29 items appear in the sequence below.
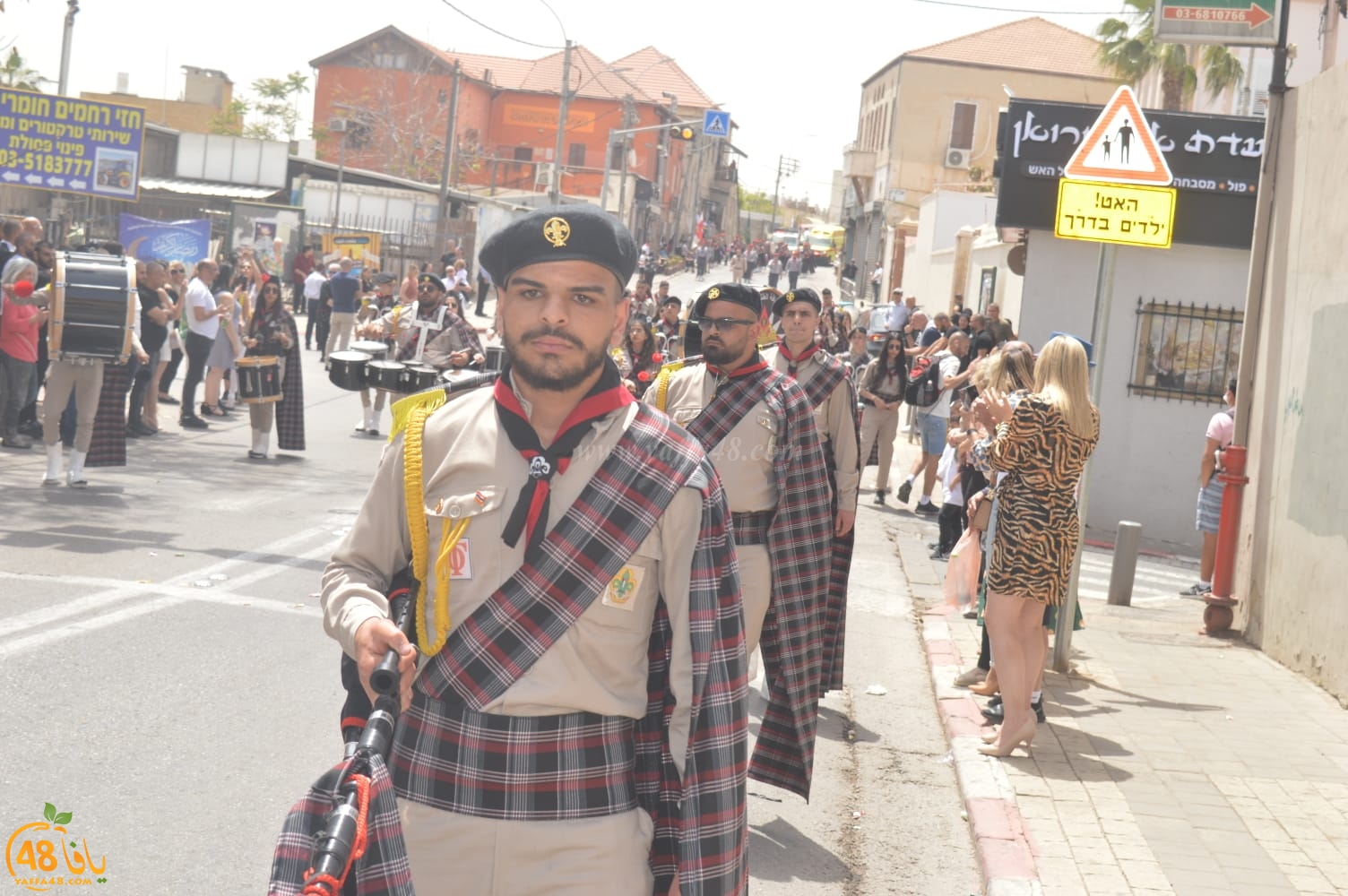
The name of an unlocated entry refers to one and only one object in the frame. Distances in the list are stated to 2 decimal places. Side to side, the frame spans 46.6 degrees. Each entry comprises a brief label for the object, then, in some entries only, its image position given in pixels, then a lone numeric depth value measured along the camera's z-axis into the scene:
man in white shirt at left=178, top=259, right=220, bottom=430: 17.94
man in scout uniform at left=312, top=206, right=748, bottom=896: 2.70
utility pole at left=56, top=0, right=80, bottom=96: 29.77
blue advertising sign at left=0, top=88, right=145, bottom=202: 27.67
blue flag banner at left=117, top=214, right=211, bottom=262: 27.97
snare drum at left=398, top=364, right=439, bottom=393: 9.67
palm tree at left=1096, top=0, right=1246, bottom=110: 30.31
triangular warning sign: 7.95
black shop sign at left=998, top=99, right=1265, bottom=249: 17.27
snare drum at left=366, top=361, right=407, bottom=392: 9.39
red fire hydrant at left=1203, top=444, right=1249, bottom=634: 10.95
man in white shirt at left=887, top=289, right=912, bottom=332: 30.84
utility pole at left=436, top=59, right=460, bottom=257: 42.62
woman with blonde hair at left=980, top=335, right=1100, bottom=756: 6.93
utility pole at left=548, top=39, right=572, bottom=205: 38.33
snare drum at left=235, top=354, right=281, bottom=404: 15.80
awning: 45.53
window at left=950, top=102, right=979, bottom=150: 65.50
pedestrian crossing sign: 46.09
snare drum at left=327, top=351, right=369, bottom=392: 9.22
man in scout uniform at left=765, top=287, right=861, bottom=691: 6.91
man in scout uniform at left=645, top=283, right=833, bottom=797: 6.23
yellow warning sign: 8.05
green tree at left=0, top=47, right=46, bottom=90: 55.72
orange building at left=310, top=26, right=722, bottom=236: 79.19
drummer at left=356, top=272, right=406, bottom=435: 18.57
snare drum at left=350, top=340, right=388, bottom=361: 11.23
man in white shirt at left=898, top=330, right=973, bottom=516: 16.55
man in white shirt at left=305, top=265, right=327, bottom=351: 29.64
